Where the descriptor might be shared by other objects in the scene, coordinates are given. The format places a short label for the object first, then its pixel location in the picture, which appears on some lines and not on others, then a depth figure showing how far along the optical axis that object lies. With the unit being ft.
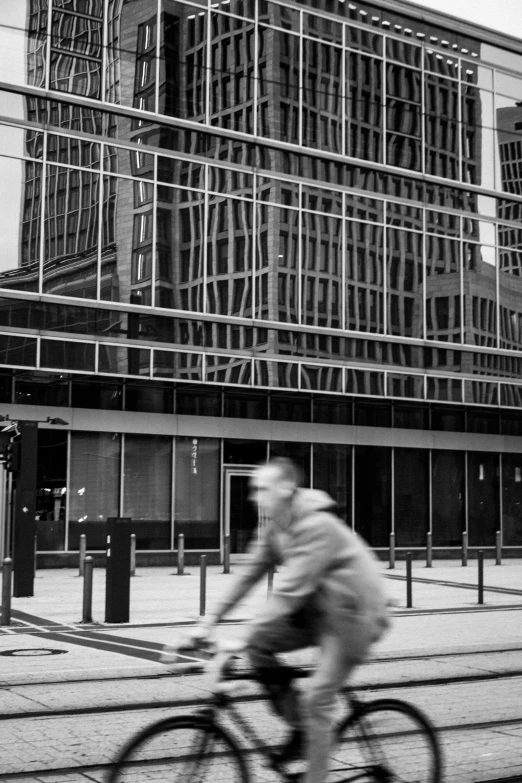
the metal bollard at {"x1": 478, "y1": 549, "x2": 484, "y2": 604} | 56.39
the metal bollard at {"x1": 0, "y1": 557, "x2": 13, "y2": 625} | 43.88
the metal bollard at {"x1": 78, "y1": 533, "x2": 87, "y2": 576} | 70.74
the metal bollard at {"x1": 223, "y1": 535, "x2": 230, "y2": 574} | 74.08
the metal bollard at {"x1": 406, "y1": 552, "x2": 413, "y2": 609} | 54.08
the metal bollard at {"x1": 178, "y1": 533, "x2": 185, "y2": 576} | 76.43
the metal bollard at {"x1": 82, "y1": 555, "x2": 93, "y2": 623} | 46.62
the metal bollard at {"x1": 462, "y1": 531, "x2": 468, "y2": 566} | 86.11
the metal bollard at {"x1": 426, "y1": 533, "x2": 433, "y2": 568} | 85.92
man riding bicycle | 15.01
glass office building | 80.79
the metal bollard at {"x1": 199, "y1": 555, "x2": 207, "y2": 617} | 50.03
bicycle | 14.66
